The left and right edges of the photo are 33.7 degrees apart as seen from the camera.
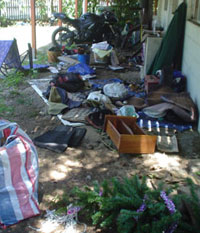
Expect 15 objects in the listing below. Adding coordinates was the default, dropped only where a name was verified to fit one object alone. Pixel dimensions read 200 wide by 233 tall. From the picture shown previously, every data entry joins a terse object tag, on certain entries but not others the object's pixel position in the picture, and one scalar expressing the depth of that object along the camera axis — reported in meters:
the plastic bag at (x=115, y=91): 5.79
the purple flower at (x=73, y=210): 2.74
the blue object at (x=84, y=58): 8.34
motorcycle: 10.45
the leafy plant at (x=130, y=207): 2.29
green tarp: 6.49
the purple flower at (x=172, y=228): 2.27
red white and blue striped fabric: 2.62
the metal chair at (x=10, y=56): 6.77
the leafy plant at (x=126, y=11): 12.73
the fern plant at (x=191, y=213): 2.29
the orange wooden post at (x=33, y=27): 8.83
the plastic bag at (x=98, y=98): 5.39
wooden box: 3.88
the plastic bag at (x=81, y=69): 7.74
